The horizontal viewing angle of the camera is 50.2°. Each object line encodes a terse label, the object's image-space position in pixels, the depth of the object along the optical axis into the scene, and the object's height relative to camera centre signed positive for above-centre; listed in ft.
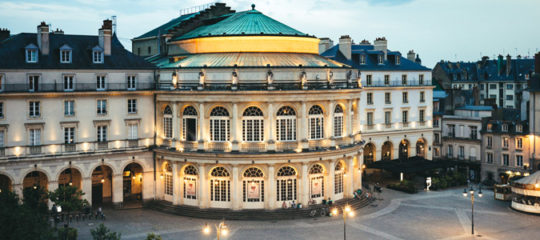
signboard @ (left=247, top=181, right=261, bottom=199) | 180.75 -25.81
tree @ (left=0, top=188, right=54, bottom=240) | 113.29 -23.32
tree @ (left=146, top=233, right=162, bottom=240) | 121.49 -27.11
